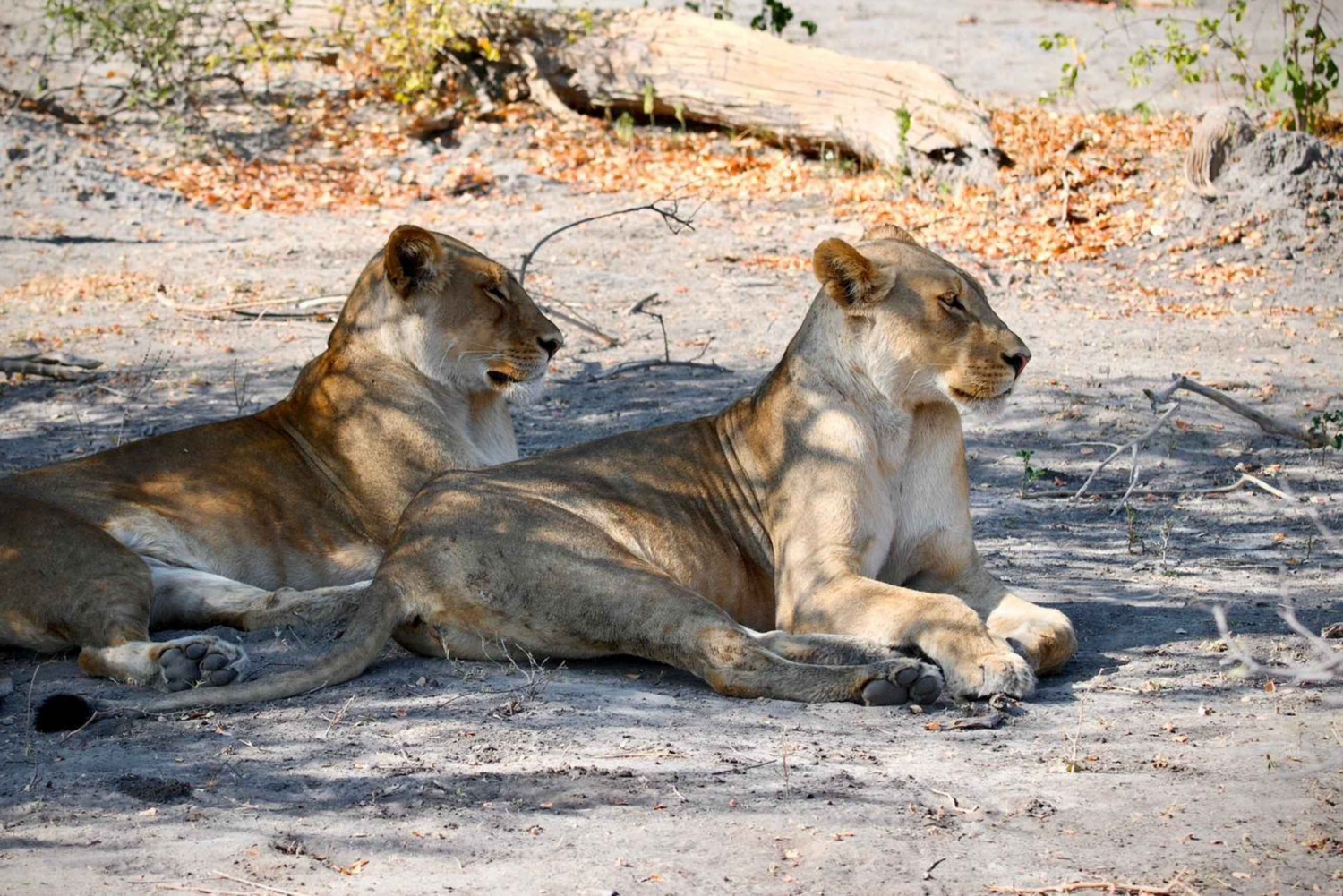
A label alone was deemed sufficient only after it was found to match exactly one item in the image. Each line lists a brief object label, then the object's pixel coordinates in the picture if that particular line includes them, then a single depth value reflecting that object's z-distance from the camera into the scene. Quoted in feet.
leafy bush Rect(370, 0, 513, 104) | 90.27
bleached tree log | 82.64
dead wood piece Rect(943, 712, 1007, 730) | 27.43
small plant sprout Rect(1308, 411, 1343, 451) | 46.74
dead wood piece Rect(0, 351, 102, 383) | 56.90
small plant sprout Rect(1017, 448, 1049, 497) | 45.06
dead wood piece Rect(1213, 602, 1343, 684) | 17.76
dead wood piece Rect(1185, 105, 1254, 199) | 73.36
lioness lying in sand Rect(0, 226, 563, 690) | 32.19
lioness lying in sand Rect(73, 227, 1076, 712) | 29.68
